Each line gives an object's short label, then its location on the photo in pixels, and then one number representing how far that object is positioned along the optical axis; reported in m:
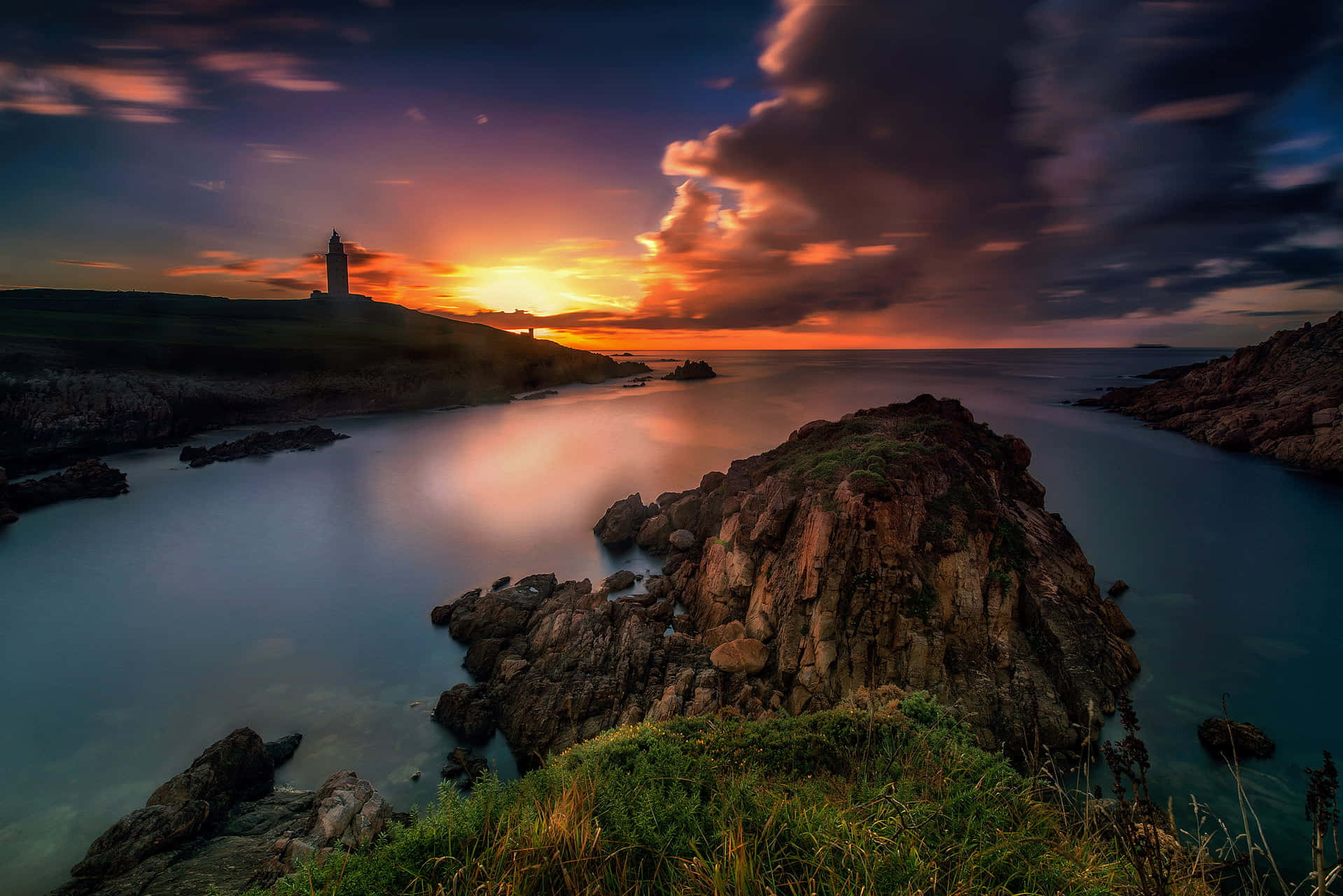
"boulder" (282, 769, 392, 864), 7.24
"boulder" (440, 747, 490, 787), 10.73
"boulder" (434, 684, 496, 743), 11.70
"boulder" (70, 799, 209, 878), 7.72
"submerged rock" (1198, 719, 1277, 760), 10.58
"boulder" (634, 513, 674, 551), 21.59
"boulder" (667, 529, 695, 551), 19.47
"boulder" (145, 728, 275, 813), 9.22
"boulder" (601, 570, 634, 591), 18.05
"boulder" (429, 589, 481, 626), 16.55
